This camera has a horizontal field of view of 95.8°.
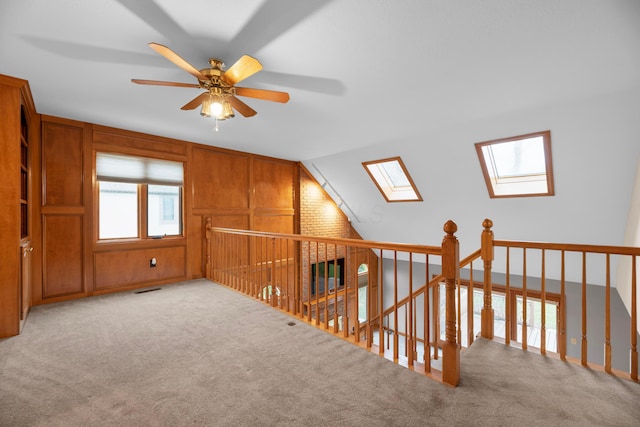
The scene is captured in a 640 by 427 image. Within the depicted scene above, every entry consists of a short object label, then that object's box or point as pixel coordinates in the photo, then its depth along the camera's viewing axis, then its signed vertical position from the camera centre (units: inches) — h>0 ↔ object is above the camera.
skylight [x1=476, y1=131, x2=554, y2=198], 152.3 +26.0
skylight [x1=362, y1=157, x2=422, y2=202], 211.0 +24.6
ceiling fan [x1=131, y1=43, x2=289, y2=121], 80.7 +38.9
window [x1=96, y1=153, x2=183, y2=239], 157.6 +10.7
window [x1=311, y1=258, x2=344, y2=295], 274.5 -62.5
